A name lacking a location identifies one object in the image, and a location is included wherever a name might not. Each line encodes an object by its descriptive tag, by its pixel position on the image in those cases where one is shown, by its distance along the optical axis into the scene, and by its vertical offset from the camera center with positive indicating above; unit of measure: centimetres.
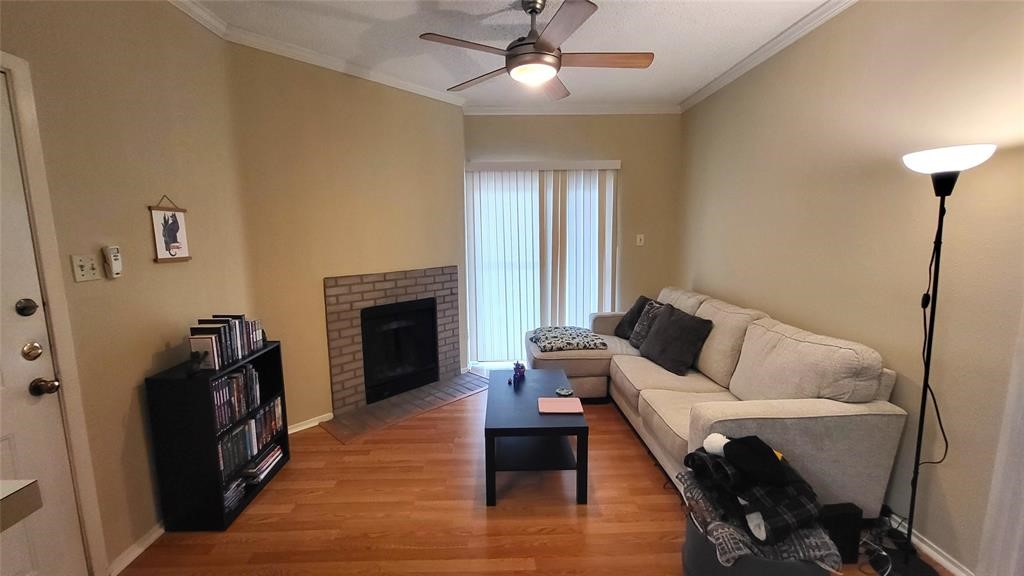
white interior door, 138 -55
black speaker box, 166 -120
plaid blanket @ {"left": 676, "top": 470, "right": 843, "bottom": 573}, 141 -109
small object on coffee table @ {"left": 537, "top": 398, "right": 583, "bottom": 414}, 218 -91
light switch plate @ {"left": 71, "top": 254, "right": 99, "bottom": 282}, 160 -6
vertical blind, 404 -10
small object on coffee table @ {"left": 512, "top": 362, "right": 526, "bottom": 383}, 263 -86
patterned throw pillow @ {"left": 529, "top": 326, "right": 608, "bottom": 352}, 327 -82
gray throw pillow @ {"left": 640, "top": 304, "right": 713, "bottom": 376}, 284 -74
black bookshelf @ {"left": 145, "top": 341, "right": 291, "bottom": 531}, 186 -93
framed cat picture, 195 +8
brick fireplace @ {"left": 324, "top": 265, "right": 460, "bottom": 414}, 307 -47
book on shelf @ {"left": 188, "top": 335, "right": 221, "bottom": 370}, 193 -48
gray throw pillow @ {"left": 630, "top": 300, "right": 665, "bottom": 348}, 334 -70
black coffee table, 204 -96
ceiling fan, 172 +91
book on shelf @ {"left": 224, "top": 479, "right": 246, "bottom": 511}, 199 -123
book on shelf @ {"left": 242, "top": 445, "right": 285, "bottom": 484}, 219 -123
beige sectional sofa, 172 -80
